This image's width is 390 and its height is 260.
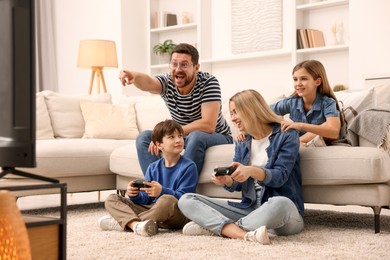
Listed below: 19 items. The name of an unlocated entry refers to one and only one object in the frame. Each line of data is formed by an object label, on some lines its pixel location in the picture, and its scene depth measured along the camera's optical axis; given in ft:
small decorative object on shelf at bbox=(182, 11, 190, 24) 22.00
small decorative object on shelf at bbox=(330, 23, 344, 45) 18.20
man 10.34
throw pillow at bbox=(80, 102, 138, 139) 14.33
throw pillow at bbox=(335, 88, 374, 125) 10.54
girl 9.48
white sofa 8.89
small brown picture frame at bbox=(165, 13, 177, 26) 22.39
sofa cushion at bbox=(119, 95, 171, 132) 14.49
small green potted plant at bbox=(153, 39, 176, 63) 22.29
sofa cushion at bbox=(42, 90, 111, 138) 14.47
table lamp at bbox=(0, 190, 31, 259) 4.25
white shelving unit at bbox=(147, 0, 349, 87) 18.45
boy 9.02
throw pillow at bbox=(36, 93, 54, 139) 14.07
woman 8.27
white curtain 24.02
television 4.71
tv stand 4.79
